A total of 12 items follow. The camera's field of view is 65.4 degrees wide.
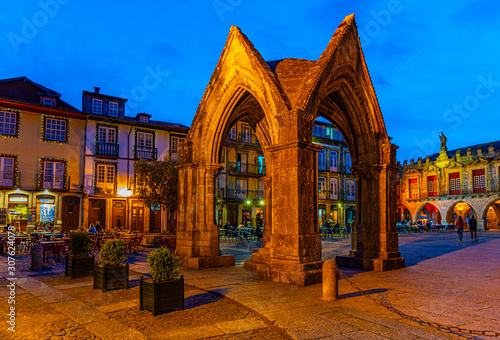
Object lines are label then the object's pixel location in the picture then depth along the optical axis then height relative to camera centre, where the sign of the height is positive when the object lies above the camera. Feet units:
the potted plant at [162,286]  20.62 -4.40
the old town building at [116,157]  99.50 +12.54
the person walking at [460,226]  76.19 -4.17
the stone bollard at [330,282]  22.98 -4.57
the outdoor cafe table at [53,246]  40.65 -4.34
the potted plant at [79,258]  32.35 -4.51
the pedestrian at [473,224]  73.74 -3.67
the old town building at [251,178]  126.11 +9.12
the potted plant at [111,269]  26.66 -4.45
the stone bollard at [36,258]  36.50 -5.00
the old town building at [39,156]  88.58 +11.54
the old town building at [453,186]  142.96 +7.47
